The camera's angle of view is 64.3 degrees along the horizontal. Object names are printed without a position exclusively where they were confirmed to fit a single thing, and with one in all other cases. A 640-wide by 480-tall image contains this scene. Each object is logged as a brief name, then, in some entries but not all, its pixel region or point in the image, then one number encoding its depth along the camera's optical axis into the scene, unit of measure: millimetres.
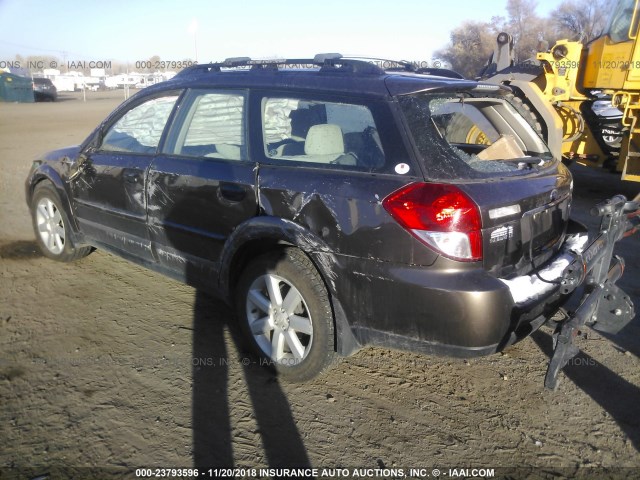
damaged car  2490
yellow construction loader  7277
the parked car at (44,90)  36438
